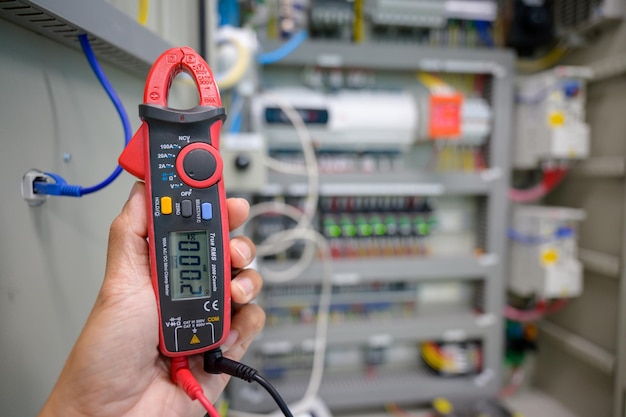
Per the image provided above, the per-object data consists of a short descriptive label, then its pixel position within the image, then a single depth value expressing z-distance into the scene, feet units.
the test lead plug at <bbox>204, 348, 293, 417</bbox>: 1.60
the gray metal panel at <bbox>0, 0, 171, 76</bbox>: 1.39
